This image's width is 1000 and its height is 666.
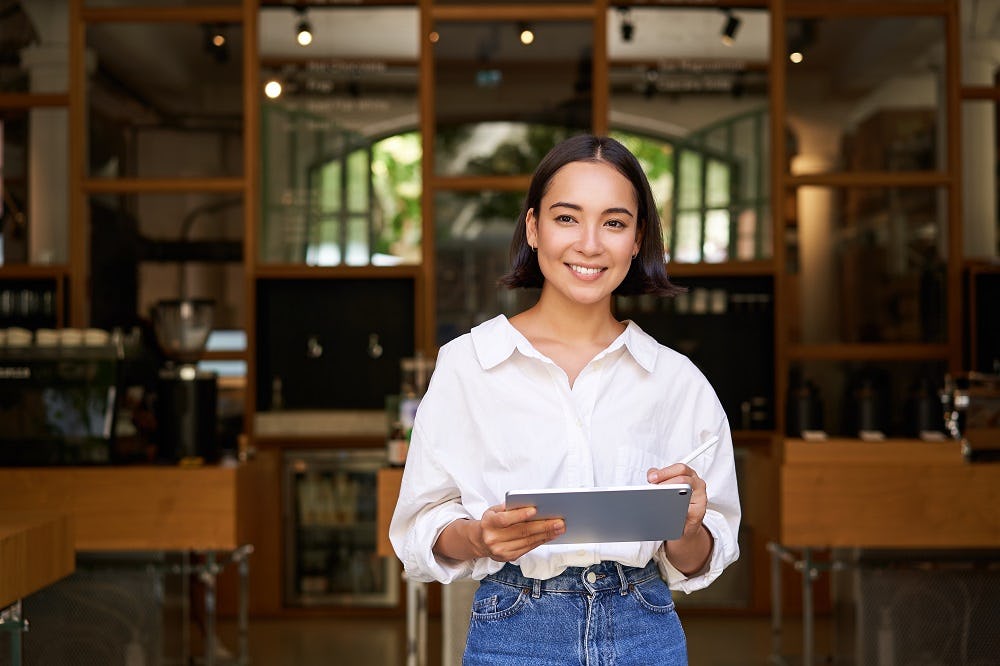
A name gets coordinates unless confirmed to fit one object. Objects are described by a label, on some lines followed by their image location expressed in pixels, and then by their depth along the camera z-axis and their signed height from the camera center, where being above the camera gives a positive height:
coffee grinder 4.62 -0.29
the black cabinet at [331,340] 5.98 -0.03
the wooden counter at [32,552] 3.22 -0.58
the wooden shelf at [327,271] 6.00 +0.29
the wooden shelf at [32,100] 6.00 +1.08
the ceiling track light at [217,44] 6.11 +1.36
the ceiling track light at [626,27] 6.07 +1.43
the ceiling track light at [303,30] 6.10 +1.43
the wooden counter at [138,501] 4.45 -0.58
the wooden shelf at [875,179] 5.99 +0.70
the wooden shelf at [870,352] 5.90 -0.10
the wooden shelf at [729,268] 5.98 +0.29
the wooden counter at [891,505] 4.44 -0.60
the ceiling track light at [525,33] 6.05 +1.40
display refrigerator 6.07 -0.92
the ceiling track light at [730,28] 6.05 +1.42
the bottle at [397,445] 4.30 -0.37
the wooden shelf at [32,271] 5.94 +0.29
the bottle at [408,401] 4.30 -0.23
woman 1.83 -0.16
